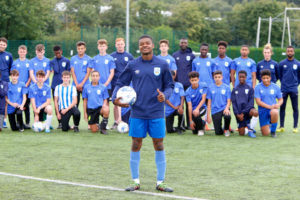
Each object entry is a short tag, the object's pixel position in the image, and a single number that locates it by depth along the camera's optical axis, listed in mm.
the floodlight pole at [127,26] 25175
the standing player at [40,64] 11641
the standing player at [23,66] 11625
